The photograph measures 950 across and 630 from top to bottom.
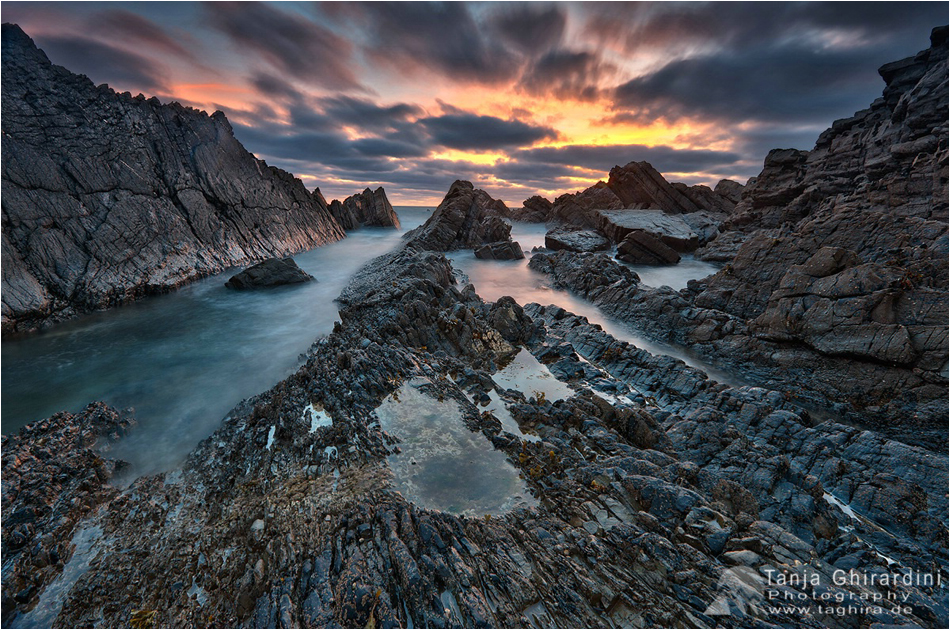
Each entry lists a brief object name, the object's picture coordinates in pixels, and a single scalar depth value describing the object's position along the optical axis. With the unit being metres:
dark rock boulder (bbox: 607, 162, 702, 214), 71.94
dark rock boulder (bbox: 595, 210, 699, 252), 46.62
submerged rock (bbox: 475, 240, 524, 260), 48.31
